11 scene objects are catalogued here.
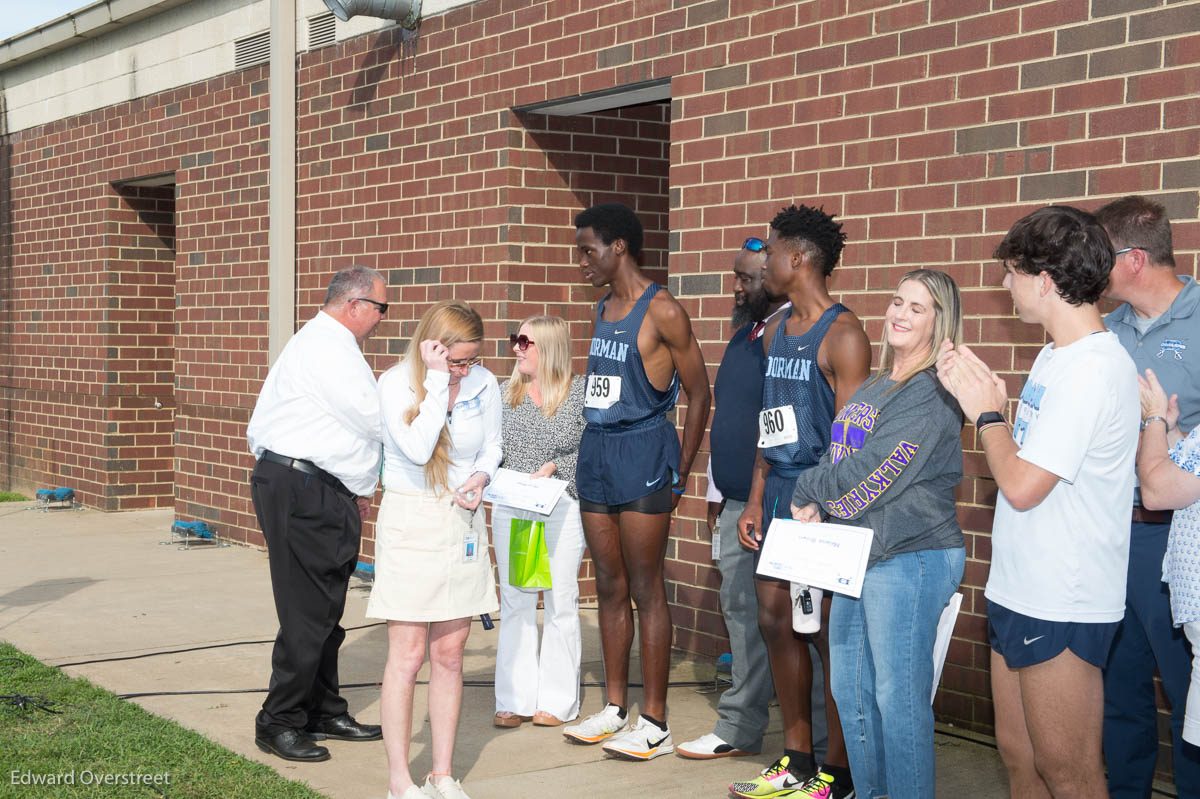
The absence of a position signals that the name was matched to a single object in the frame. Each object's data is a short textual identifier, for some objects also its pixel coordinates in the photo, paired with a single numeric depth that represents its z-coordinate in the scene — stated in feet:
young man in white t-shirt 11.11
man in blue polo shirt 13.52
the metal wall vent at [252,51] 35.42
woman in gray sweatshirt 13.07
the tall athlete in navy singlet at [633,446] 18.22
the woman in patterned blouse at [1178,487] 12.37
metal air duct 29.14
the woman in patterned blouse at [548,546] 19.42
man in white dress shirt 17.51
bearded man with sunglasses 17.79
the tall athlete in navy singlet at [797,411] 15.52
